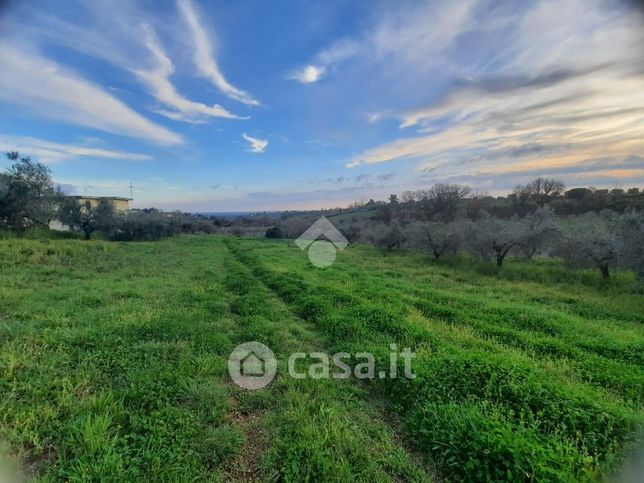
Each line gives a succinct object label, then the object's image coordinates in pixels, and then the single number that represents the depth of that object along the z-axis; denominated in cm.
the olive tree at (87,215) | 3450
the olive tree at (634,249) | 1296
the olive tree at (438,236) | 2388
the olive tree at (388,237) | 3148
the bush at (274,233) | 5895
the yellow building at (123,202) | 6054
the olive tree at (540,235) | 1908
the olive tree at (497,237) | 1964
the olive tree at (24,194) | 2609
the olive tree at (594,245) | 1470
